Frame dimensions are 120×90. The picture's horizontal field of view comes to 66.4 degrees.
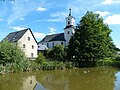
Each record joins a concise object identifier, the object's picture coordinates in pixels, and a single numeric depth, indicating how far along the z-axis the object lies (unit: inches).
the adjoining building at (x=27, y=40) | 738.2
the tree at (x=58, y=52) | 666.6
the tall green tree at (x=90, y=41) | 634.0
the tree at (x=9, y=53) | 460.1
